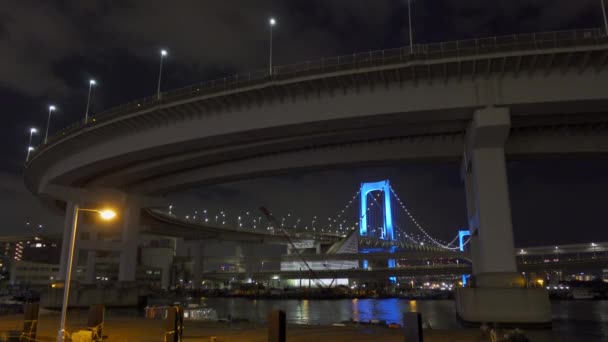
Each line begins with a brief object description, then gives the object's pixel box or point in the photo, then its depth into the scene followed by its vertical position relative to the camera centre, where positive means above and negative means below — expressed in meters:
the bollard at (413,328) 12.39 -1.33
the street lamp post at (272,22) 32.33 +17.70
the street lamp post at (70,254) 13.48 +0.76
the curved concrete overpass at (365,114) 24.20 +9.81
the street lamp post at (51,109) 48.32 +17.51
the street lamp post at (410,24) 25.82 +15.53
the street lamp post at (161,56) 37.25 +18.09
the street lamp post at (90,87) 39.13 +17.72
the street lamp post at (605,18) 23.64 +13.26
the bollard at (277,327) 11.73 -1.22
